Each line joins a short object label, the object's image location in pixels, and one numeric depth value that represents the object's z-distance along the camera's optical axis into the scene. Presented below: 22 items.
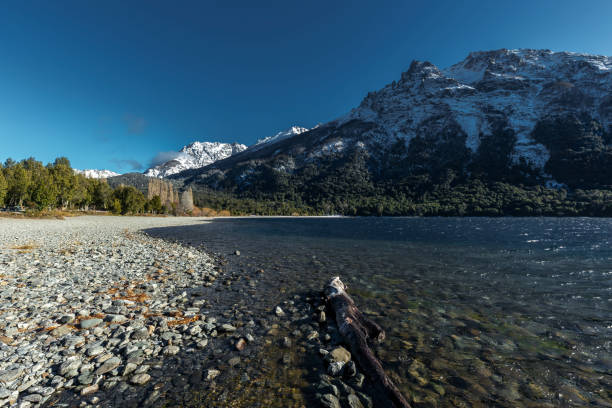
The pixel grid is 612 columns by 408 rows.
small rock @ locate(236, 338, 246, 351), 7.39
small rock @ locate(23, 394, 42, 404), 4.66
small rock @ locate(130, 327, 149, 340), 7.30
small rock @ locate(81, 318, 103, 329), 7.60
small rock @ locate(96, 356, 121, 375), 5.75
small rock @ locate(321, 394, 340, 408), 5.28
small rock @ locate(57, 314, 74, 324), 7.75
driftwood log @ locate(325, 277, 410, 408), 5.46
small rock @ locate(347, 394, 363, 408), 5.33
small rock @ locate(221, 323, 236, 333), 8.37
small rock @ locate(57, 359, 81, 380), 5.57
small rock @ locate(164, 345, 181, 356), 6.83
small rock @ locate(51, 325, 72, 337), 7.06
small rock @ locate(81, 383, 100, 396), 5.13
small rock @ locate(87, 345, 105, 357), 6.35
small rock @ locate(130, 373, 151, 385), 5.61
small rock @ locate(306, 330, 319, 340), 8.20
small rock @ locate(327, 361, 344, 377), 6.41
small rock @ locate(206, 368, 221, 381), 6.03
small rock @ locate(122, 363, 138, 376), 5.85
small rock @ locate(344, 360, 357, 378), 6.35
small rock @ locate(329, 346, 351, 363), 6.98
